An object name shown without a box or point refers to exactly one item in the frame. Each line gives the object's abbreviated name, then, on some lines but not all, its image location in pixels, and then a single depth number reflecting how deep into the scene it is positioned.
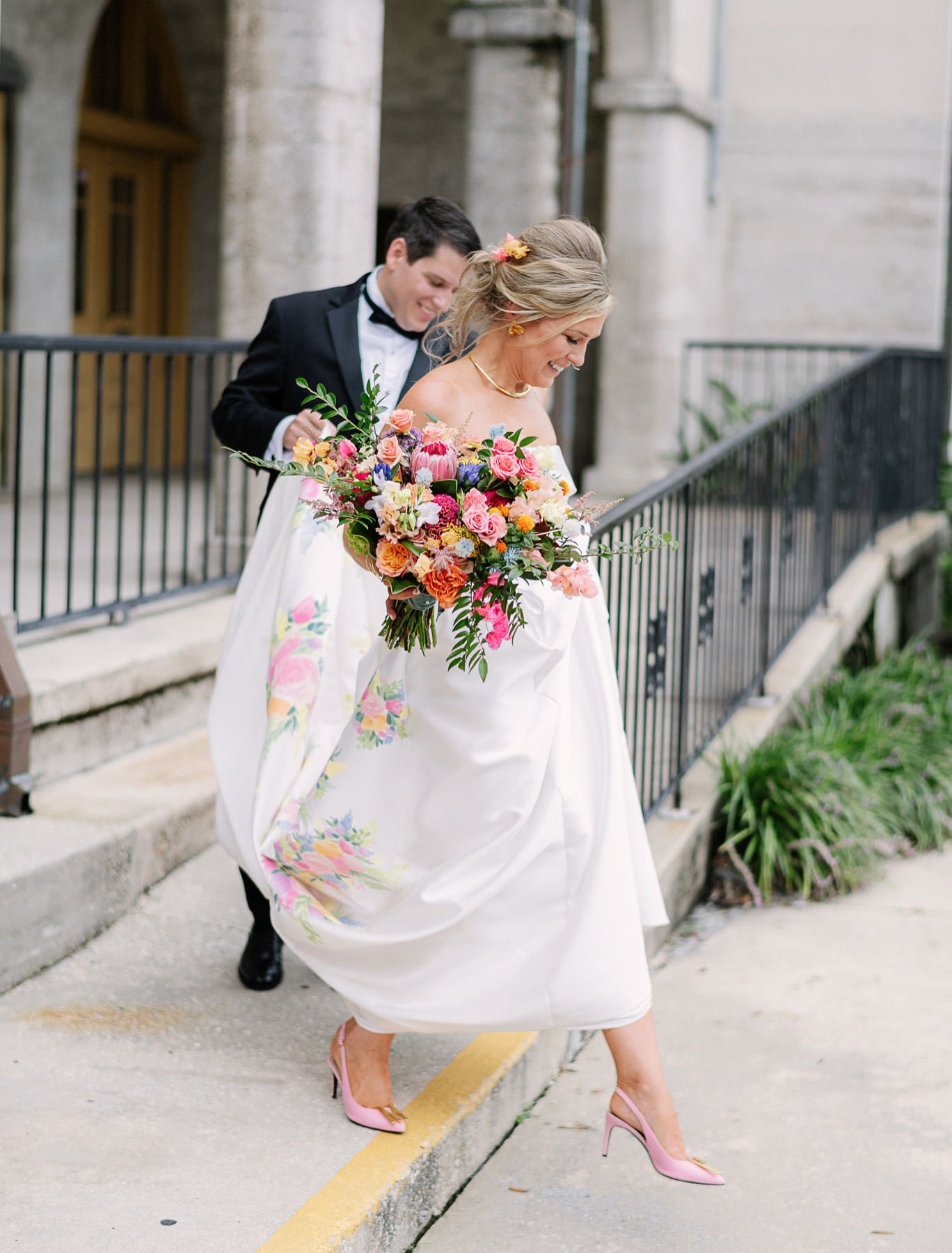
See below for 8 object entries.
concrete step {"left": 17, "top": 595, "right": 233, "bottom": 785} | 4.49
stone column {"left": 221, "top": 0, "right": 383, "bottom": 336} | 6.34
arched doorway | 10.87
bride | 2.98
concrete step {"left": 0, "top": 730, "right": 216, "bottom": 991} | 3.72
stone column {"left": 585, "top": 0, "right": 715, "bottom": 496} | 10.70
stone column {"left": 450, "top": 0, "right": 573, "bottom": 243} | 9.34
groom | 3.63
